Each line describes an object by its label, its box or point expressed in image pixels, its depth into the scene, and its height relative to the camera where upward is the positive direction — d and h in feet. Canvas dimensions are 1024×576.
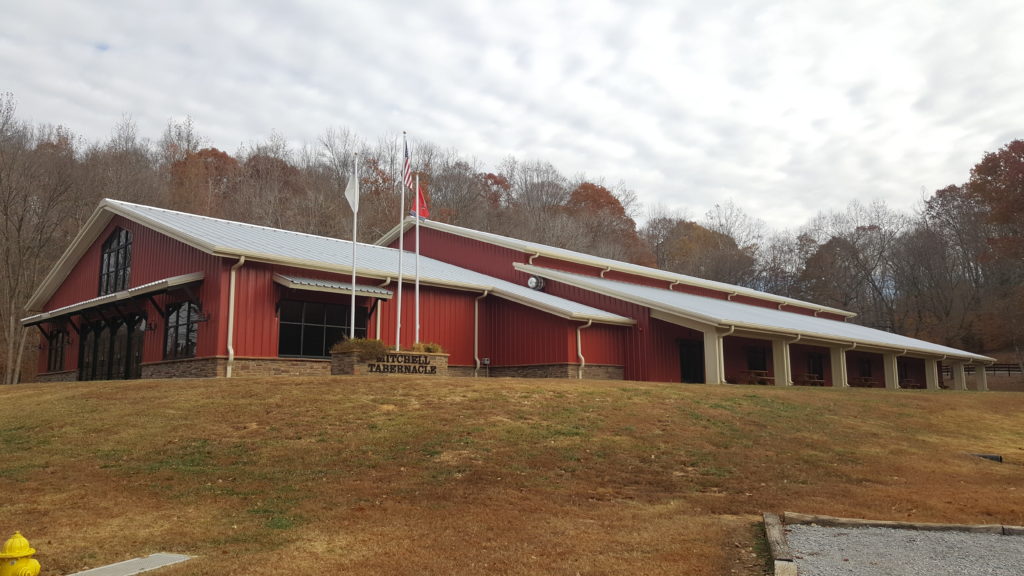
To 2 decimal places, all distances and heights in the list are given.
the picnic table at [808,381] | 90.27 -3.14
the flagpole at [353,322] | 60.07 +2.94
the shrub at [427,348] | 60.59 +0.82
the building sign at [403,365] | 56.75 -0.52
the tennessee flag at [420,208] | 66.50 +13.40
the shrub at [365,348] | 56.03 +0.79
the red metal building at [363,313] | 61.77 +4.23
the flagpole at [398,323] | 61.87 +2.98
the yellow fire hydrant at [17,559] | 19.29 -5.05
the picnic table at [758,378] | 79.71 -2.39
